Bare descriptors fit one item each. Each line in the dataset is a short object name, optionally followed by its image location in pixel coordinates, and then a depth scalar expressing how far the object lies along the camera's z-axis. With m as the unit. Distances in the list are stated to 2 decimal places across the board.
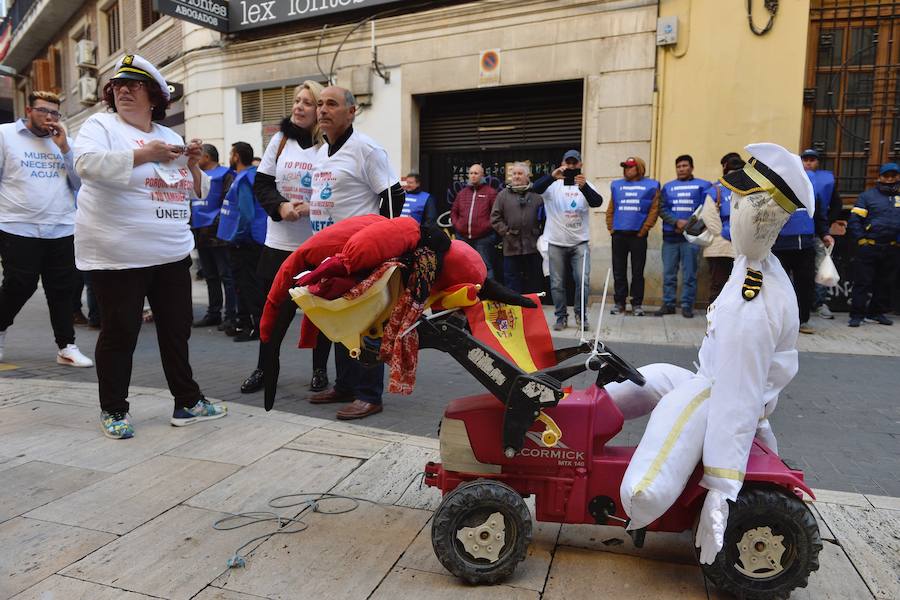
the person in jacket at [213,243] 7.75
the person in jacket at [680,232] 8.40
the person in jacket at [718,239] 7.73
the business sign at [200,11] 11.41
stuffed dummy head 2.23
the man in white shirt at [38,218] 5.40
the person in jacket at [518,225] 8.30
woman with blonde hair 4.59
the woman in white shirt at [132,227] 3.59
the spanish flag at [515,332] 2.46
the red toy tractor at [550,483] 2.20
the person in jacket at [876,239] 8.01
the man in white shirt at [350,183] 4.13
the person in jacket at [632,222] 8.58
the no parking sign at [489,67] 10.39
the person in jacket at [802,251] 7.09
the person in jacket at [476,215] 9.21
